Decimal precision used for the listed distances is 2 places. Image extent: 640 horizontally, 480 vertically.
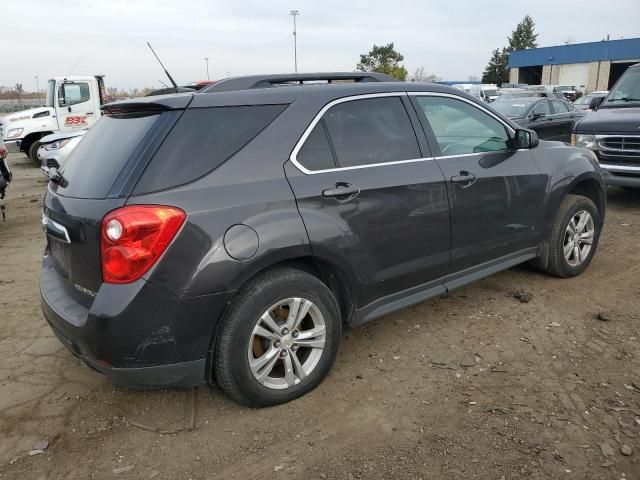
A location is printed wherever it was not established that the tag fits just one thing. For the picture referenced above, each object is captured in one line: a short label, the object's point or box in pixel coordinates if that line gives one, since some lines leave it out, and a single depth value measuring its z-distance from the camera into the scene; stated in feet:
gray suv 8.06
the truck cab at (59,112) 48.26
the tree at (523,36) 272.92
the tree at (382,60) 172.41
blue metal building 174.19
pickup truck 22.58
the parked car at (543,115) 38.32
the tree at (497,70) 252.83
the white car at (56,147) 31.40
